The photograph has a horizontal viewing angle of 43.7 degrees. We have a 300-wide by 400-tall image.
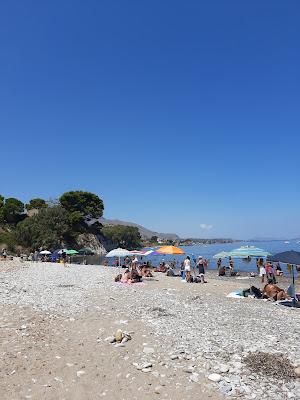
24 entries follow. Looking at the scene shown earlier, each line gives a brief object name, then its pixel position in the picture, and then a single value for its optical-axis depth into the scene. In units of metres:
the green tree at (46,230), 95.31
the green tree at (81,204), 121.31
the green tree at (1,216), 111.16
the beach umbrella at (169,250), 31.66
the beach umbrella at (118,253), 33.32
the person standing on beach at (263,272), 33.34
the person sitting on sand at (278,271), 40.44
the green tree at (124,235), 159.75
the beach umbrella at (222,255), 31.71
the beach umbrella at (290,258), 18.40
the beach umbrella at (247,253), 24.64
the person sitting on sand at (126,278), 27.69
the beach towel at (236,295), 20.58
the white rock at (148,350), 10.20
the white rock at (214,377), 8.34
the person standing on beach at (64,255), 52.90
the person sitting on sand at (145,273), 32.87
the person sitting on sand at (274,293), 19.59
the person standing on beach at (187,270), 29.78
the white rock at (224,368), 8.73
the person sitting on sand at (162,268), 42.45
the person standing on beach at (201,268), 30.45
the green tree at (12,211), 113.06
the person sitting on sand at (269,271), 32.06
